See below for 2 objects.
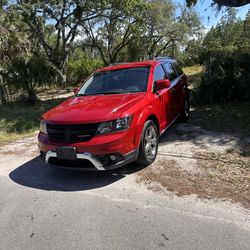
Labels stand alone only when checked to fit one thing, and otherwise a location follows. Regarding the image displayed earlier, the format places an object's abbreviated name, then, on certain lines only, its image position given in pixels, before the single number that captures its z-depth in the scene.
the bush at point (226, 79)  7.35
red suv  3.51
